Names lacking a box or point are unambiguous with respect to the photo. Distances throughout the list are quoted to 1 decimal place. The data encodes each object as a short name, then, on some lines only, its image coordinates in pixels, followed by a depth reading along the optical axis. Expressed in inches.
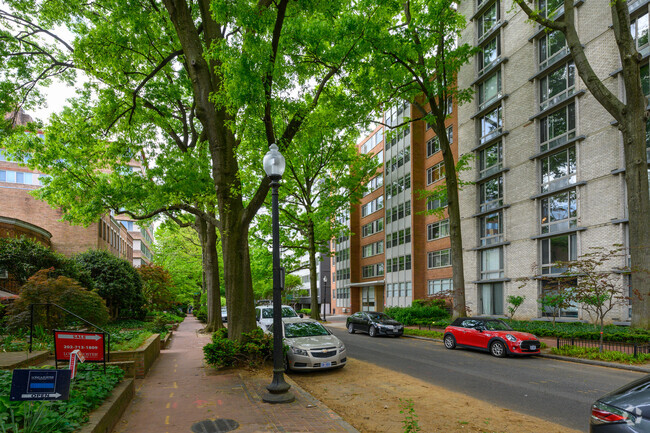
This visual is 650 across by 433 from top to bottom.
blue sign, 157.7
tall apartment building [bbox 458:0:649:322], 781.3
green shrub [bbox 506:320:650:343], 544.1
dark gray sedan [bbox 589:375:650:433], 126.4
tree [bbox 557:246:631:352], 548.7
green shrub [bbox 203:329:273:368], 410.1
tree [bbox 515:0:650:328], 569.0
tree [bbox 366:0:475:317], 738.2
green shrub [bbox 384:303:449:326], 1067.9
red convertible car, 551.8
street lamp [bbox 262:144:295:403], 294.0
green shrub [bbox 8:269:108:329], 468.4
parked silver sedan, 424.5
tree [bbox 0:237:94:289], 657.0
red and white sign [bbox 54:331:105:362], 244.7
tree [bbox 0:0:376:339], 386.9
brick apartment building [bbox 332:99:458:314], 1429.6
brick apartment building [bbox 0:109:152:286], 1380.4
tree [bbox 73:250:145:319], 814.5
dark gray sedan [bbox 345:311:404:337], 872.3
